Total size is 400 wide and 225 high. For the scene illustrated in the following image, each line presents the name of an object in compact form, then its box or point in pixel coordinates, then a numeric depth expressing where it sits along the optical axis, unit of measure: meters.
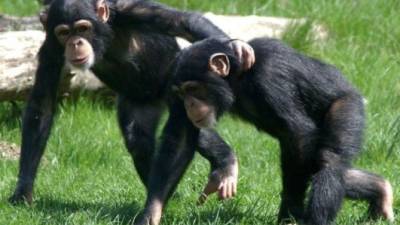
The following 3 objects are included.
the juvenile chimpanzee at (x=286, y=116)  15.07
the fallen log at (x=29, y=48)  20.77
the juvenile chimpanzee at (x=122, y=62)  17.09
